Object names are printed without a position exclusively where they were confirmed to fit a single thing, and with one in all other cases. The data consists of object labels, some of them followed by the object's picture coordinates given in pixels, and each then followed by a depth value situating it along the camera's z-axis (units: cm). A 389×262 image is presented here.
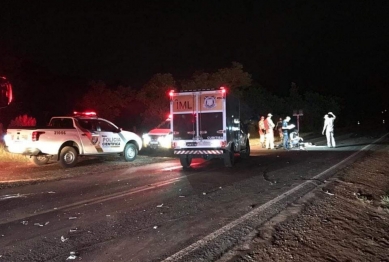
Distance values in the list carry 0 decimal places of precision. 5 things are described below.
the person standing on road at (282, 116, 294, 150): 2227
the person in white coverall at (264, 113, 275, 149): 2300
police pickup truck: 1500
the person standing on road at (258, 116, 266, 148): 2442
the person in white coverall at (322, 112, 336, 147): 2228
